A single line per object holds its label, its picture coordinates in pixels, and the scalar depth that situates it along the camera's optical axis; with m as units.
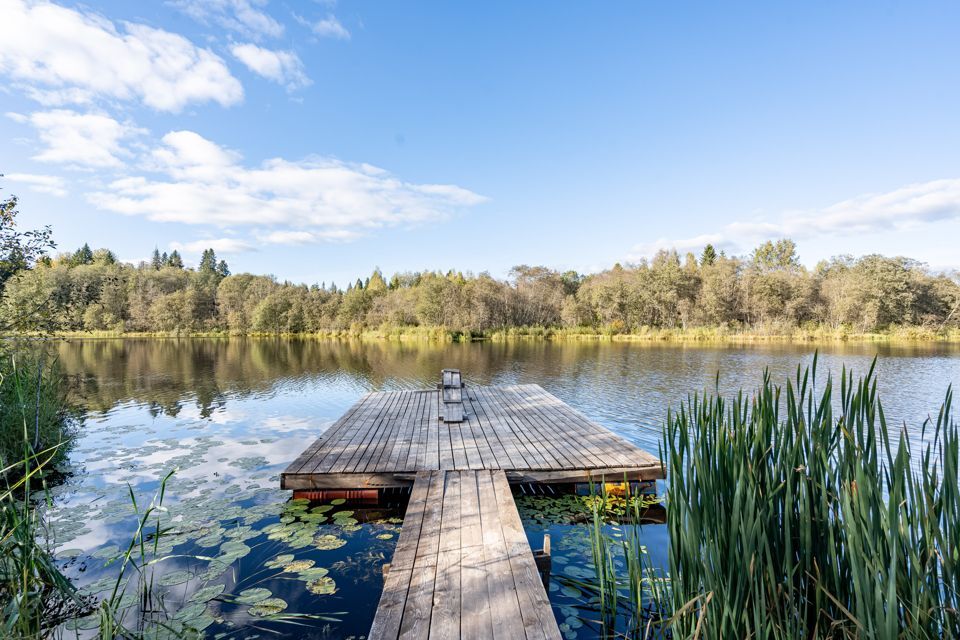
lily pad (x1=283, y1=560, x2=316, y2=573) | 3.42
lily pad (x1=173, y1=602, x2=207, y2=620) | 2.86
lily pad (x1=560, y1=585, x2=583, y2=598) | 3.10
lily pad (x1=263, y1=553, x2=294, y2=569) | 3.47
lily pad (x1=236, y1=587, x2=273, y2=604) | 3.04
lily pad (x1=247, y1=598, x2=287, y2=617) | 2.92
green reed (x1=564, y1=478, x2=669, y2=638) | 2.18
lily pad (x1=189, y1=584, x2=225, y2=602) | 3.05
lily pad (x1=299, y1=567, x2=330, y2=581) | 3.34
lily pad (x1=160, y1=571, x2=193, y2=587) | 3.25
